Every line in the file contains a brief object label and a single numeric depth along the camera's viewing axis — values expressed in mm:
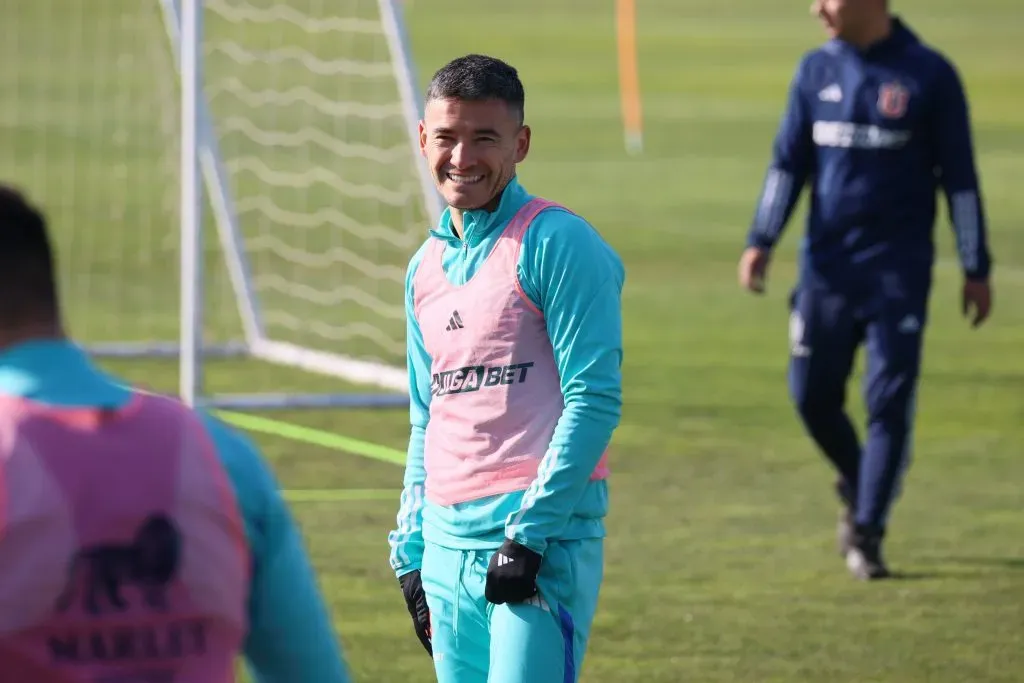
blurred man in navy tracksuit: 16891
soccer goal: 25672
